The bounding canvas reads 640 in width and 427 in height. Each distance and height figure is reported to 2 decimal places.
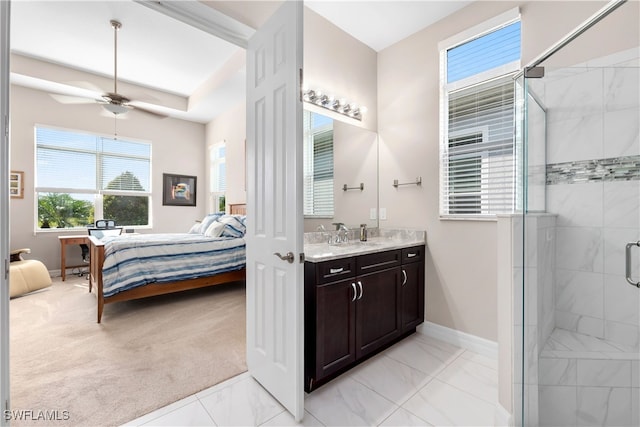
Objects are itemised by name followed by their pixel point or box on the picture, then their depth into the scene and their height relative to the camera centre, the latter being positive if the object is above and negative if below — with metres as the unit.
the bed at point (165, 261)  3.00 -0.62
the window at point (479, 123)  2.24 +0.77
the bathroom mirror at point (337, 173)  2.66 +0.39
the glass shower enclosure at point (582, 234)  1.54 -0.13
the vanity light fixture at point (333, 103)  2.56 +1.05
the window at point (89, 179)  4.81 +0.59
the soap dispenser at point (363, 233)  2.84 -0.22
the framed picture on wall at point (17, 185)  4.45 +0.41
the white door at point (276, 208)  1.53 +0.02
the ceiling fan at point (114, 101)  3.64 +1.46
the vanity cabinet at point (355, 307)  1.78 -0.70
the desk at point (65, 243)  4.52 -0.54
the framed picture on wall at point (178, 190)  6.07 +0.47
